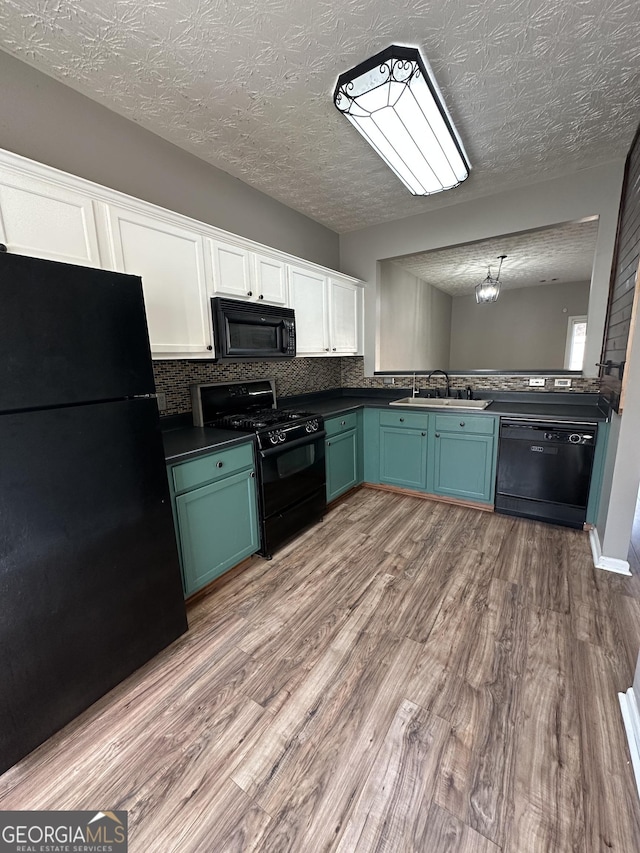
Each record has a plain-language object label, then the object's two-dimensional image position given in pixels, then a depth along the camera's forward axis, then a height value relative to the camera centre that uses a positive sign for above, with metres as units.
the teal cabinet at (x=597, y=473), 2.36 -0.83
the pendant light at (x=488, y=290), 4.68 +0.93
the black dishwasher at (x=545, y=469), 2.47 -0.86
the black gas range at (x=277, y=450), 2.27 -0.62
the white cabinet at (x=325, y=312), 2.88 +0.46
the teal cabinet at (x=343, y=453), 2.97 -0.84
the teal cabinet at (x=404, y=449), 3.12 -0.84
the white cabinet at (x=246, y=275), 2.17 +0.61
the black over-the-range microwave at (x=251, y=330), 2.16 +0.23
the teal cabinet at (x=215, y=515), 1.80 -0.86
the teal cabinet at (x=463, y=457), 2.82 -0.84
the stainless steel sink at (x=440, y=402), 3.09 -0.42
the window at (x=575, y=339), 6.30 +0.30
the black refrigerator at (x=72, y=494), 1.08 -0.45
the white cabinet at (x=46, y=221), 1.36 +0.62
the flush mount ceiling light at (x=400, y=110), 1.52 +1.22
